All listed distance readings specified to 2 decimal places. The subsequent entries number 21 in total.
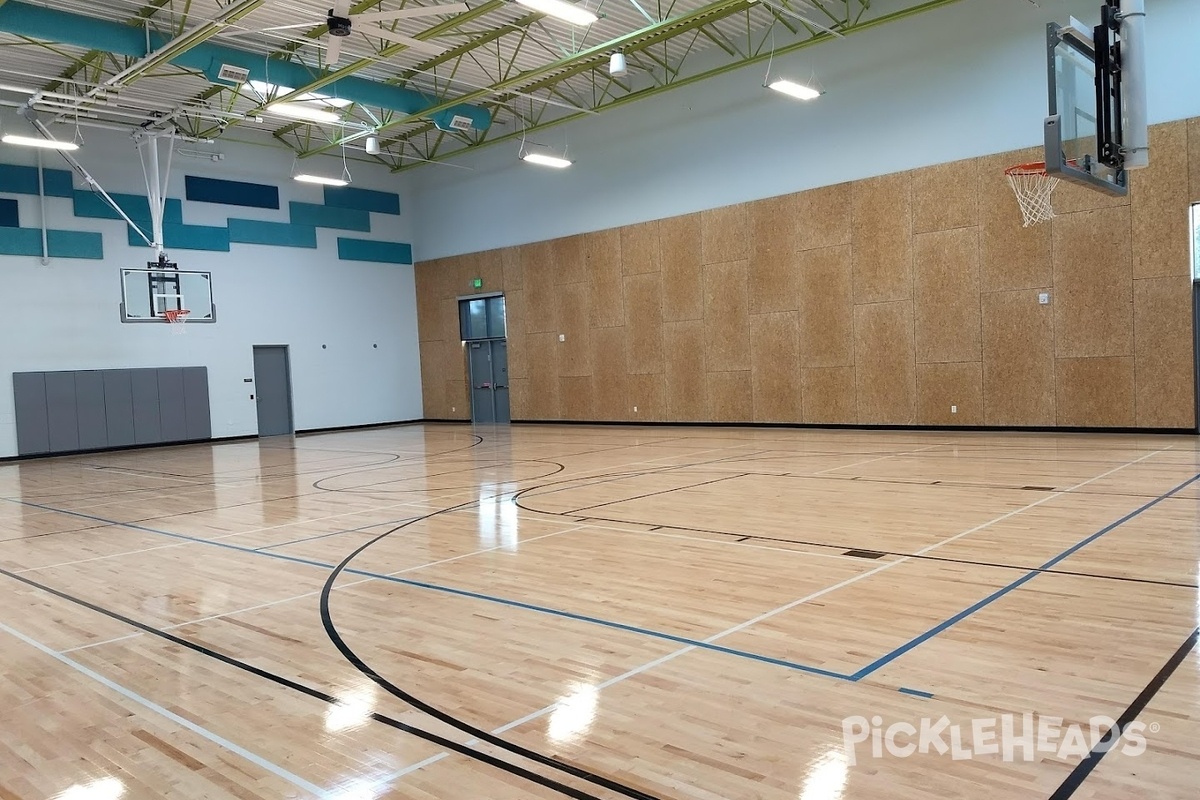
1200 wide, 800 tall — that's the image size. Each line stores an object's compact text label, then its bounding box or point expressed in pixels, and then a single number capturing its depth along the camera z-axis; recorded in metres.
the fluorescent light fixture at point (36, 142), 16.01
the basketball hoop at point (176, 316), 20.47
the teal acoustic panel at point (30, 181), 18.88
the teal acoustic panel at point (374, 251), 24.95
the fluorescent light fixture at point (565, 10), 11.07
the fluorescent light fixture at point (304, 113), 15.36
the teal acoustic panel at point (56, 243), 18.88
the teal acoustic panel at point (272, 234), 22.62
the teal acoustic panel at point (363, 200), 24.64
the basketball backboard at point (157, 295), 20.23
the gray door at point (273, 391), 23.30
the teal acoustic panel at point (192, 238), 21.36
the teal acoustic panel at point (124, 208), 20.00
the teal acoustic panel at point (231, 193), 21.88
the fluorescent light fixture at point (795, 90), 14.54
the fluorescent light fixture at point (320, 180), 19.49
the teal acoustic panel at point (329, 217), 23.80
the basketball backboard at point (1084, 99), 8.73
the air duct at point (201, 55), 13.73
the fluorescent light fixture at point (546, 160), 18.73
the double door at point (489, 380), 24.61
